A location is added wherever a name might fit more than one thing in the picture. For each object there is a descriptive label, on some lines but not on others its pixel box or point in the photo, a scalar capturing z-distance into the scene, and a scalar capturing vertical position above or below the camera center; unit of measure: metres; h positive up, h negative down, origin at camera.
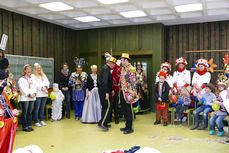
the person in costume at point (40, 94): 6.29 -0.43
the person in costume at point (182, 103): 6.33 -0.66
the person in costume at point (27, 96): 5.82 -0.44
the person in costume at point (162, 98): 6.34 -0.53
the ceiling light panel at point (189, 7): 6.30 +1.63
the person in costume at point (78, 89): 7.11 -0.36
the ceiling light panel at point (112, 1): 5.95 +1.64
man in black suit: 5.68 -0.35
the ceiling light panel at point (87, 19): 7.56 +1.63
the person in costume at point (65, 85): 7.36 -0.26
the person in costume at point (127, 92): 5.41 -0.33
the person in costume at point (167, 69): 7.16 +0.17
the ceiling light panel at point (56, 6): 6.14 +1.62
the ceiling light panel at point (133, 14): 7.01 +1.63
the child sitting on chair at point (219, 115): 5.26 -0.78
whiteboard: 6.68 +0.33
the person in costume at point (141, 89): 7.78 -0.41
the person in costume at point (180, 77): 6.85 -0.04
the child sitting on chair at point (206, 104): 5.79 -0.62
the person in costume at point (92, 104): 6.61 -0.70
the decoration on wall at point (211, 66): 6.94 +0.24
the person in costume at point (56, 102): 6.95 -0.68
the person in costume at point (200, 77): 6.44 -0.04
